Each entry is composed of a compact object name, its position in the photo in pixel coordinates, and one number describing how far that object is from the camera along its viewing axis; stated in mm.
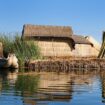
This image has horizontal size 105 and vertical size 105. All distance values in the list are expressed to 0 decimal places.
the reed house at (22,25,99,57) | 40344
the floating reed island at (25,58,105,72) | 29906
